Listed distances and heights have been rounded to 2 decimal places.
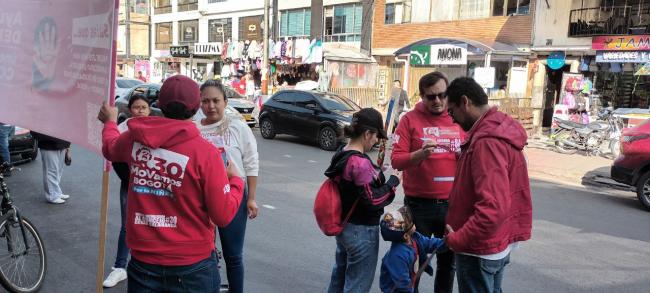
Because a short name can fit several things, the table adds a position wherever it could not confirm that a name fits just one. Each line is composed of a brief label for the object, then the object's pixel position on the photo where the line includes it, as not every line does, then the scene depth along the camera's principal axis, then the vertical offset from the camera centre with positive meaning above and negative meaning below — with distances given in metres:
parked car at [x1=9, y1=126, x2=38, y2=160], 8.86 -1.30
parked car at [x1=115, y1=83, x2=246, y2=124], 13.98 -0.74
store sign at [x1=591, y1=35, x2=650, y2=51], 14.05 +1.55
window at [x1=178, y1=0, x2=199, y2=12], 35.59 +5.12
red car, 7.84 -1.00
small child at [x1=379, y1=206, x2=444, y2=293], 3.08 -1.00
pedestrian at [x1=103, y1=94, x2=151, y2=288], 4.20 -1.19
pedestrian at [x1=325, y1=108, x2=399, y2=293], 2.93 -0.63
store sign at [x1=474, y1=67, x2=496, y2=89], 15.18 +0.46
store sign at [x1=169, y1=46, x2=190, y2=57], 31.66 +1.61
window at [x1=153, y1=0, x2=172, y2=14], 38.41 +5.31
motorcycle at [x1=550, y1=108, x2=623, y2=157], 12.80 -0.99
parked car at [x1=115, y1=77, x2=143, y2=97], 19.46 -0.37
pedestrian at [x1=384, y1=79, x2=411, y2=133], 14.50 -0.41
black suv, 12.86 -0.86
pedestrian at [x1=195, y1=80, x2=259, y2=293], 3.57 -0.52
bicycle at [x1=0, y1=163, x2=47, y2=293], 3.90 -1.44
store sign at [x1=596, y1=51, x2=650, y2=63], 14.18 +1.18
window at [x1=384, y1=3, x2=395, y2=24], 23.14 +3.32
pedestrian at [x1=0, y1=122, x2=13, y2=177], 7.28 -1.06
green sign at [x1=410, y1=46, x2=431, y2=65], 17.34 +1.14
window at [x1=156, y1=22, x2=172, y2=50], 38.38 +3.09
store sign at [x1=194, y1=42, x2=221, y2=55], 29.30 +1.74
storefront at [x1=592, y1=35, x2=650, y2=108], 14.26 +0.81
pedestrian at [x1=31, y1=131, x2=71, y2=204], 6.61 -1.20
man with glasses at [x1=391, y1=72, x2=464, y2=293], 3.49 -0.47
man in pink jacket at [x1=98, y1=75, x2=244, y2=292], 2.25 -0.53
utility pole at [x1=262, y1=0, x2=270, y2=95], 19.71 +1.10
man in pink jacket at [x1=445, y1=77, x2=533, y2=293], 2.45 -0.50
